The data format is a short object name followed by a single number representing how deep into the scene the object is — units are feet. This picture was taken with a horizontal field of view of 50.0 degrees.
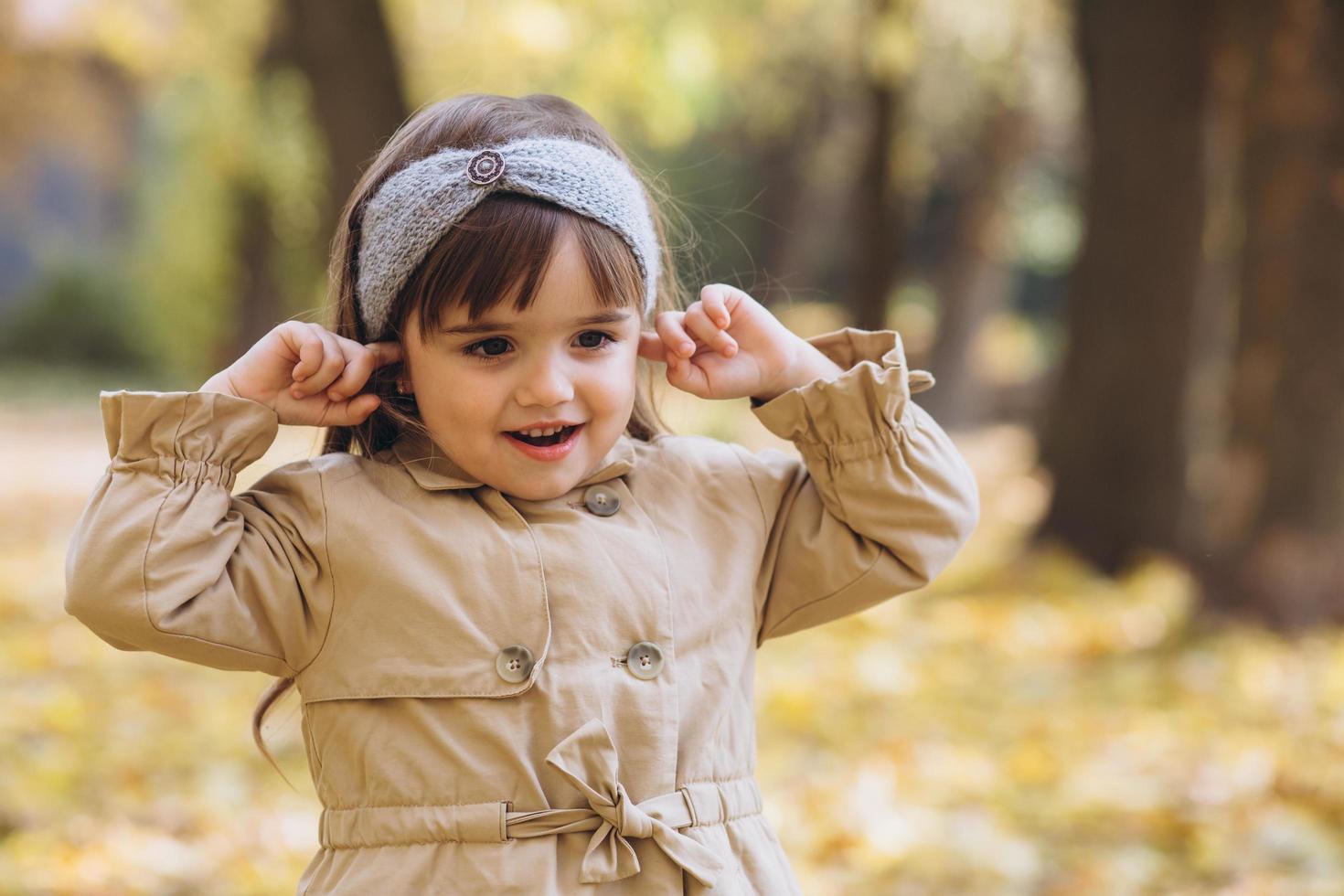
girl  5.75
